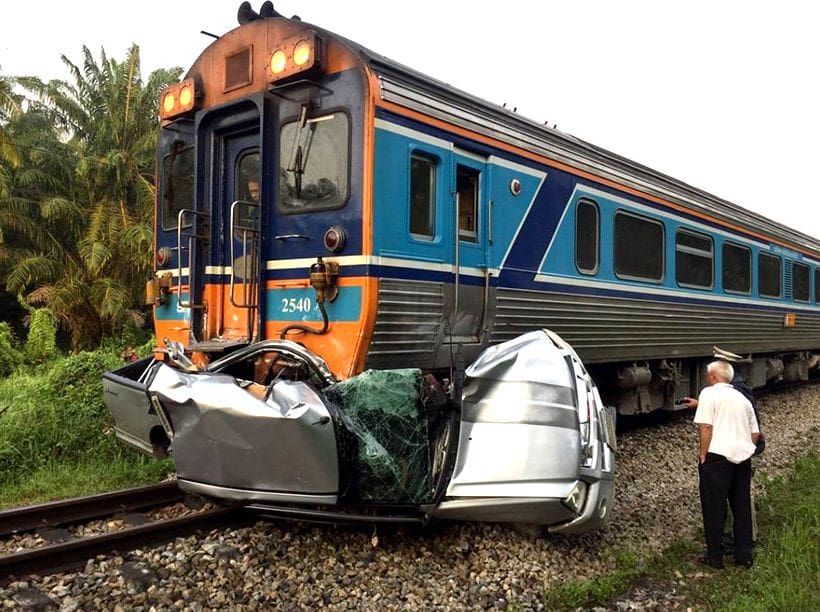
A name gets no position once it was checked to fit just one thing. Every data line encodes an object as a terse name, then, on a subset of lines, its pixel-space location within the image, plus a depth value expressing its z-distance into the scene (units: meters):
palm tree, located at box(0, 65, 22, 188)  15.00
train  4.88
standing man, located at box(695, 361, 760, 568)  4.81
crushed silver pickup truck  4.12
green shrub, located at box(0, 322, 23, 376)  12.05
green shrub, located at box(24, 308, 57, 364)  12.66
